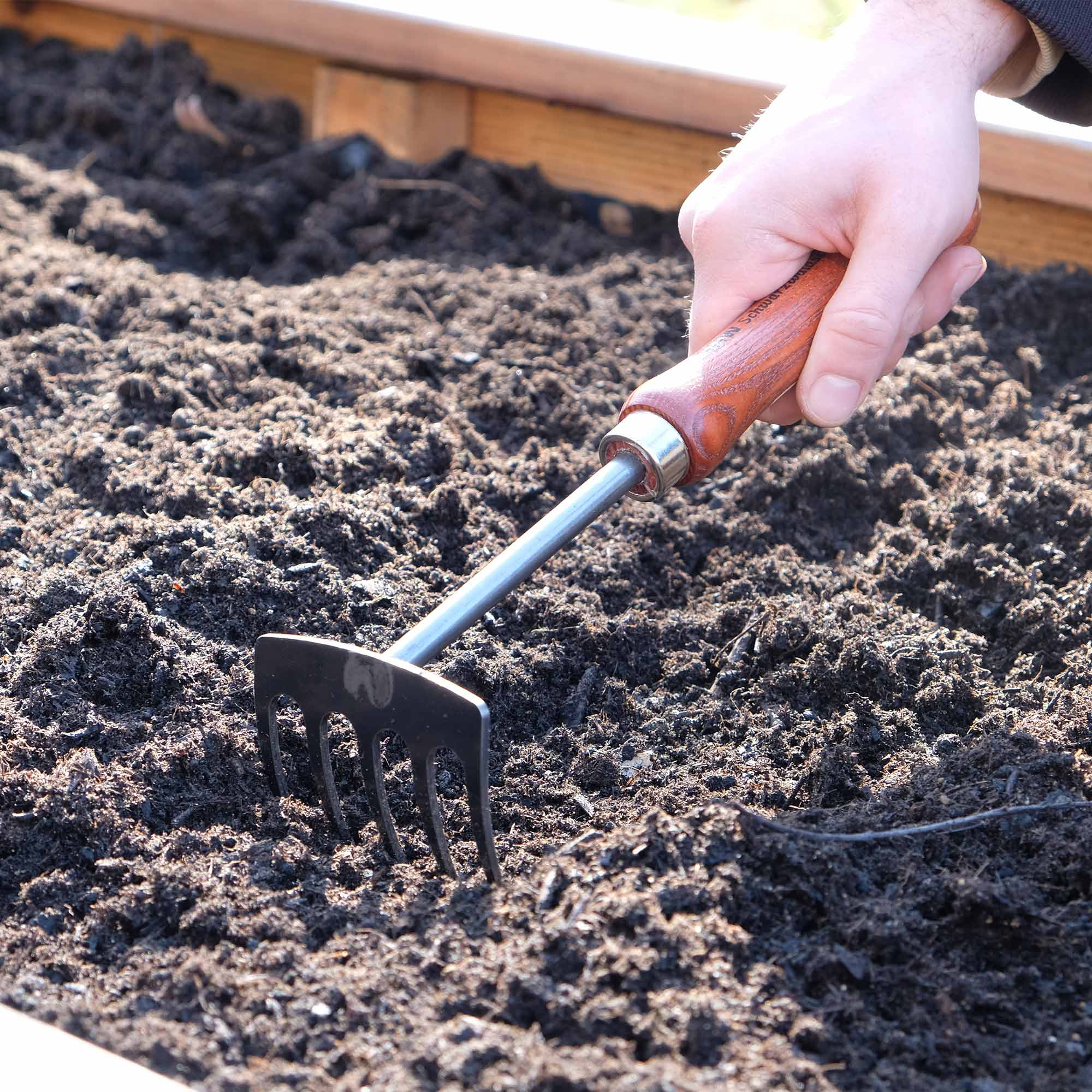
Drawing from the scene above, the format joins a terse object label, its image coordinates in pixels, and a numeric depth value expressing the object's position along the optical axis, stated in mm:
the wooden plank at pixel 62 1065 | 960
